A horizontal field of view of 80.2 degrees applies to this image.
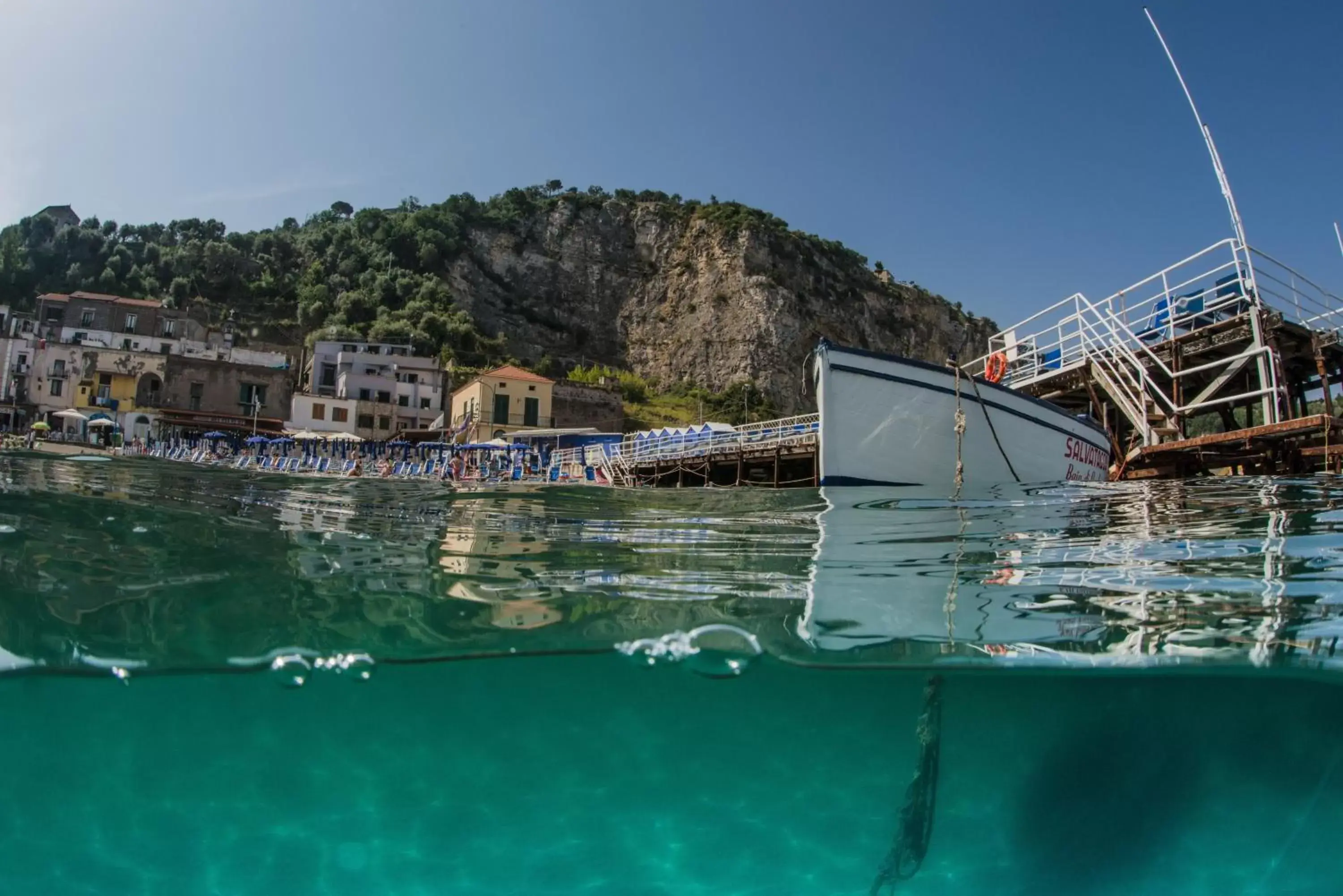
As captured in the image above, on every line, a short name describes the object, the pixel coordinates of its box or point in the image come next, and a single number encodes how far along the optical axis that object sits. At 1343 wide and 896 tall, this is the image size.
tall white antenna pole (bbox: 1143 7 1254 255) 17.41
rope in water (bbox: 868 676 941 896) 5.63
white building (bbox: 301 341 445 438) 54.47
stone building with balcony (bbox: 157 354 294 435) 47.56
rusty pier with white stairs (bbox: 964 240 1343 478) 16.56
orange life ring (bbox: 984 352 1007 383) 15.88
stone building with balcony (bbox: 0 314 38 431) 54.69
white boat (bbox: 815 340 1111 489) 14.66
